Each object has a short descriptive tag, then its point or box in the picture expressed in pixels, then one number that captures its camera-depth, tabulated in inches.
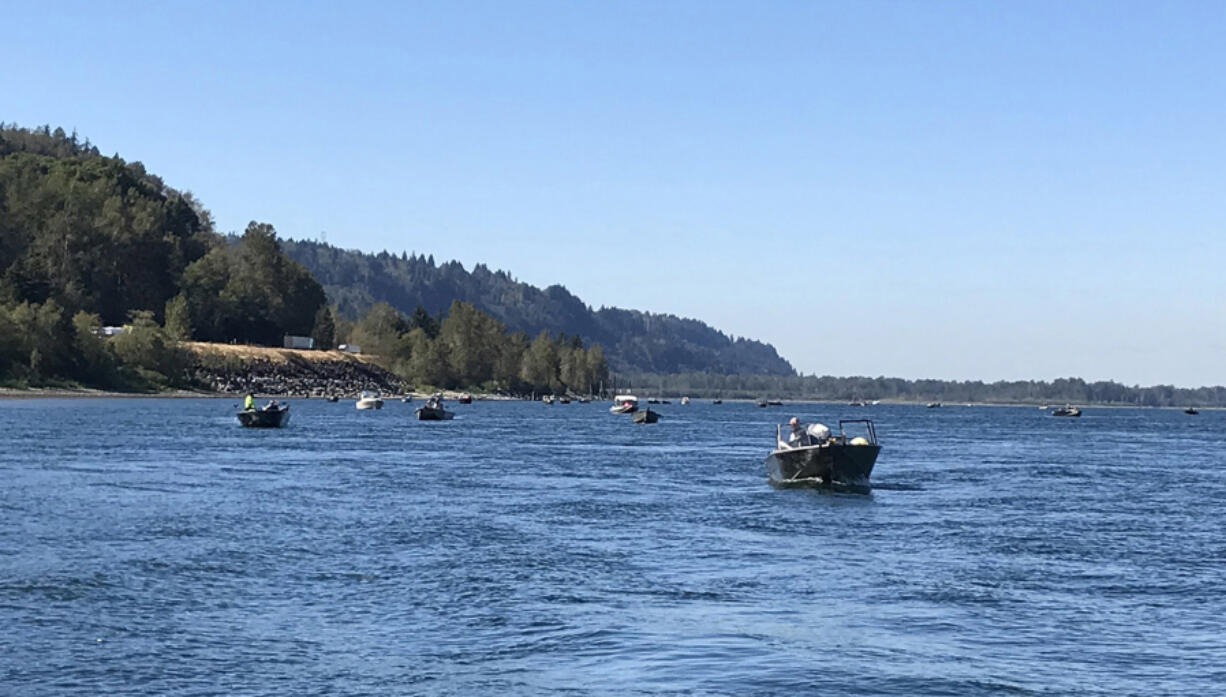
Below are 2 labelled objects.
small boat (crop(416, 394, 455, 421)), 6899.6
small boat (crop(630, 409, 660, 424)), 7531.0
